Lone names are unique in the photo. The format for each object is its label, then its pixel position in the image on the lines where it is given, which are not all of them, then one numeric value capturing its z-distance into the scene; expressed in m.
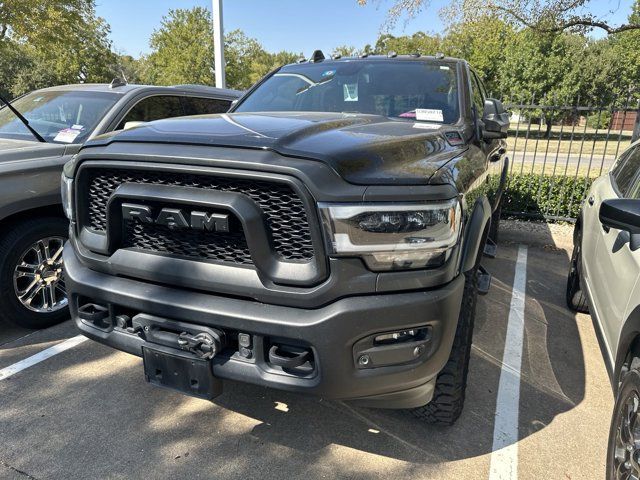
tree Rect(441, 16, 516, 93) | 8.92
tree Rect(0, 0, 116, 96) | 14.62
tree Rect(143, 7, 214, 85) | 32.34
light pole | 9.32
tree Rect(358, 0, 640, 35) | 8.39
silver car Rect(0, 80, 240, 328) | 3.35
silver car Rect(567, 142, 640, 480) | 1.95
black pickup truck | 1.80
